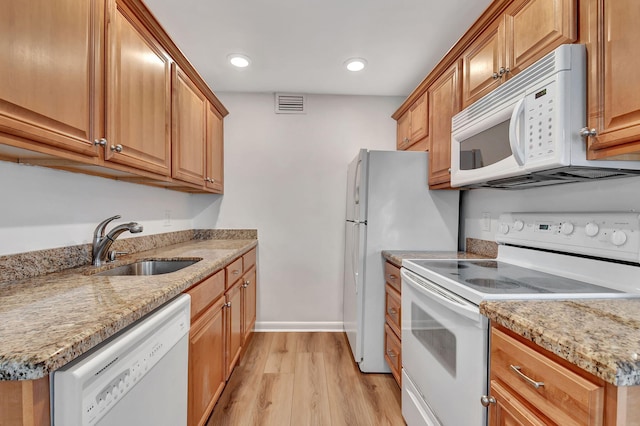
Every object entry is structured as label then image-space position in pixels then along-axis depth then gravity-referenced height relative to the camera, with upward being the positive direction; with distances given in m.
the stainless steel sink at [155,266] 1.69 -0.32
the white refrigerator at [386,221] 2.20 -0.06
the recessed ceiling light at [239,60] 2.31 +1.20
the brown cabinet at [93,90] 0.87 +0.46
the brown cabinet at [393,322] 1.91 -0.73
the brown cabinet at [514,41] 1.11 +0.76
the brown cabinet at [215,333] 1.36 -0.69
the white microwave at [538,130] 1.05 +0.34
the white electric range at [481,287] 1.05 -0.28
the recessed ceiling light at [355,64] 2.35 +1.19
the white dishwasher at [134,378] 0.62 -0.43
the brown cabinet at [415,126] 2.32 +0.74
